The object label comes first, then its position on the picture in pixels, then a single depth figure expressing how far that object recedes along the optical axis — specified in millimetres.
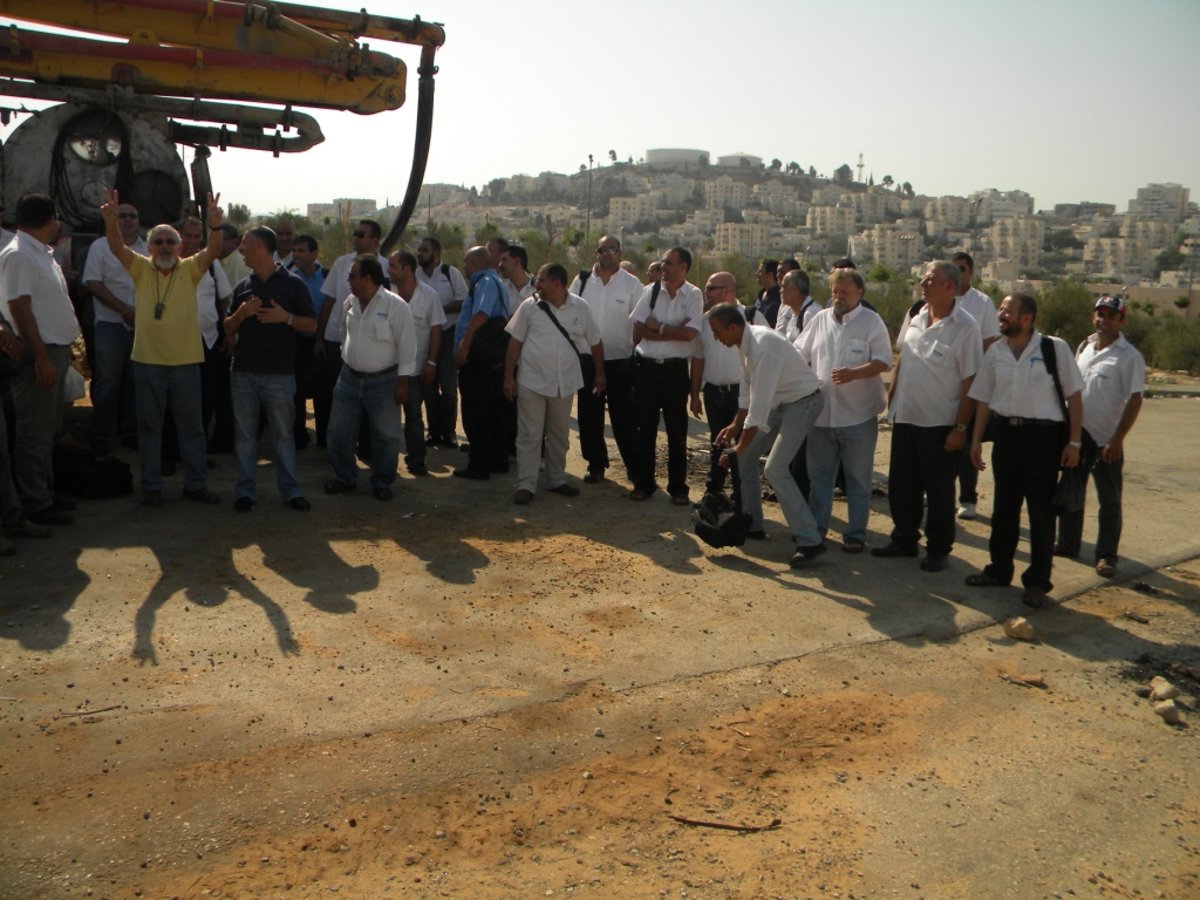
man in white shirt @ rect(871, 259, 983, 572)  7254
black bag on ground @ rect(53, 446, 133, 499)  8195
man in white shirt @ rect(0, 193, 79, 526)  7262
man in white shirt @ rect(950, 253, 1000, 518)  8625
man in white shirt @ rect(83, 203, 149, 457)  8867
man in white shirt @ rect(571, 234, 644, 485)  9719
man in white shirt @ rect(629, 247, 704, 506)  8969
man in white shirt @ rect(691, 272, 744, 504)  8891
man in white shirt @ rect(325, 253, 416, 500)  8703
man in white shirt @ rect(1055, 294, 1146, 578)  7453
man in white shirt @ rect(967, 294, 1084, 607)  6707
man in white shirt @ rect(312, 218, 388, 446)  9773
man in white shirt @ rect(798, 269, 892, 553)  7766
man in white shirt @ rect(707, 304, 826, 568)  7395
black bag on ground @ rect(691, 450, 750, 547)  7512
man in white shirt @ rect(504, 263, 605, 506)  8992
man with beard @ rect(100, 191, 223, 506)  7840
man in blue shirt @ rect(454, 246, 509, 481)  9586
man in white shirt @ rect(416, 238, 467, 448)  10742
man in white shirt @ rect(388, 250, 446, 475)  9609
